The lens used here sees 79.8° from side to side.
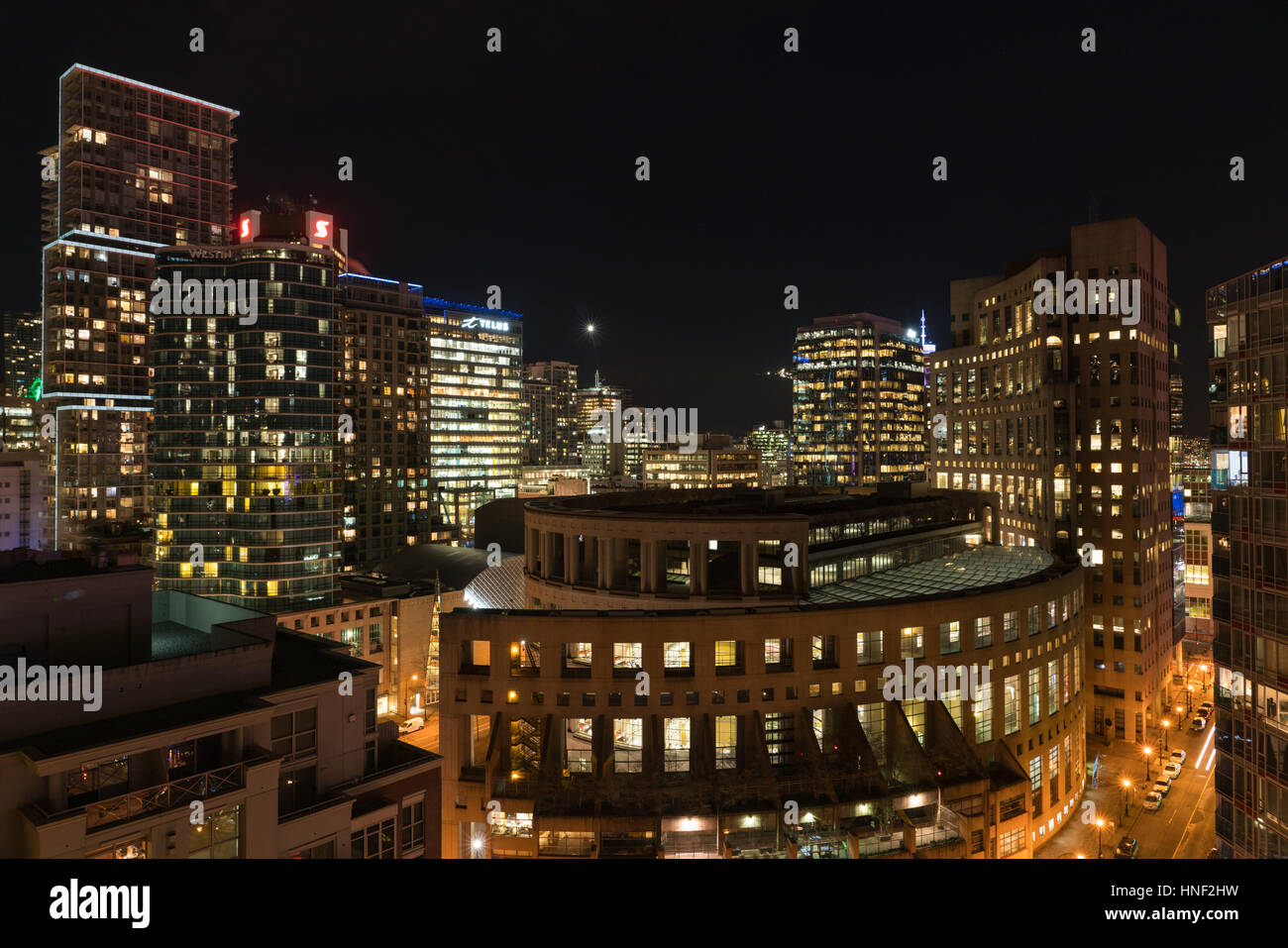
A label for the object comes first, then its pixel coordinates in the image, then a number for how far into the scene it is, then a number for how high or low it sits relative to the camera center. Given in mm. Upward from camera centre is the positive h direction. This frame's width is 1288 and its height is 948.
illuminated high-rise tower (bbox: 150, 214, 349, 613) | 88875 +3722
